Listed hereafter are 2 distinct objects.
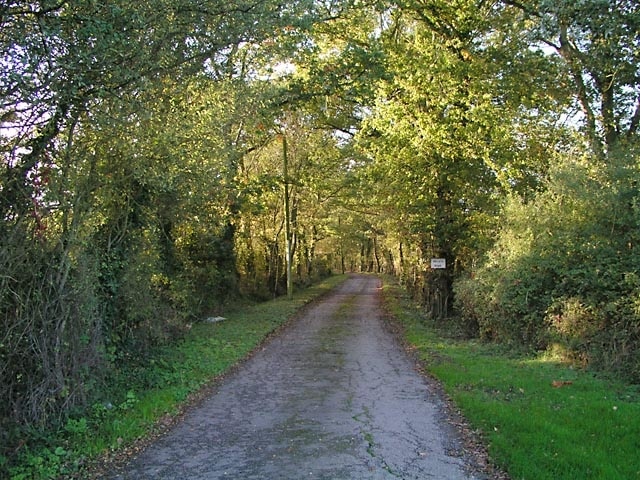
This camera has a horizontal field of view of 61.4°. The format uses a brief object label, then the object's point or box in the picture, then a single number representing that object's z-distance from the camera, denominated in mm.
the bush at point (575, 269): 10250
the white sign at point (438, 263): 19328
